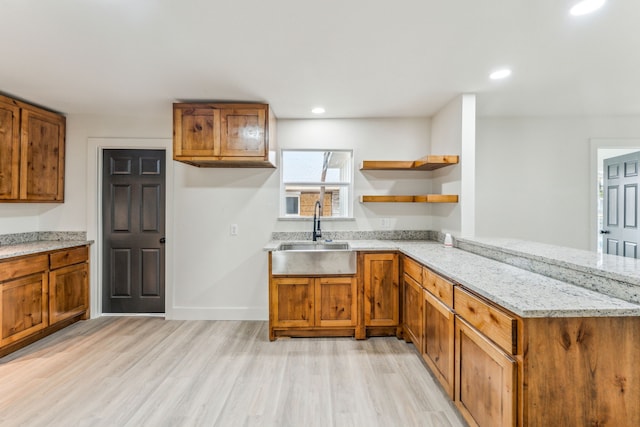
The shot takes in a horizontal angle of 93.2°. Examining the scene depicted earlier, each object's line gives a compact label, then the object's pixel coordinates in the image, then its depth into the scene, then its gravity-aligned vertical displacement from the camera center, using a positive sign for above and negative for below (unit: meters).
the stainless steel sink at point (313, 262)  2.87 -0.46
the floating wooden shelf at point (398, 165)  3.13 +0.52
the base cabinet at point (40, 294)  2.55 -0.78
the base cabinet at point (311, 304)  2.91 -0.87
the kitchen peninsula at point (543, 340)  1.23 -0.56
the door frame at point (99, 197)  3.50 +0.18
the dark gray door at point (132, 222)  3.58 -0.11
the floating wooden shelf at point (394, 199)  3.25 +0.17
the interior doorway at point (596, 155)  3.48 +0.69
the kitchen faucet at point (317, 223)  3.40 -0.11
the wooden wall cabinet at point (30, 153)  2.81 +0.60
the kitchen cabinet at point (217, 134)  2.96 +0.77
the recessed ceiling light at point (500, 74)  2.37 +1.13
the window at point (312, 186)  3.62 +0.33
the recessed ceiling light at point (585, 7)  1.57 +1.10
